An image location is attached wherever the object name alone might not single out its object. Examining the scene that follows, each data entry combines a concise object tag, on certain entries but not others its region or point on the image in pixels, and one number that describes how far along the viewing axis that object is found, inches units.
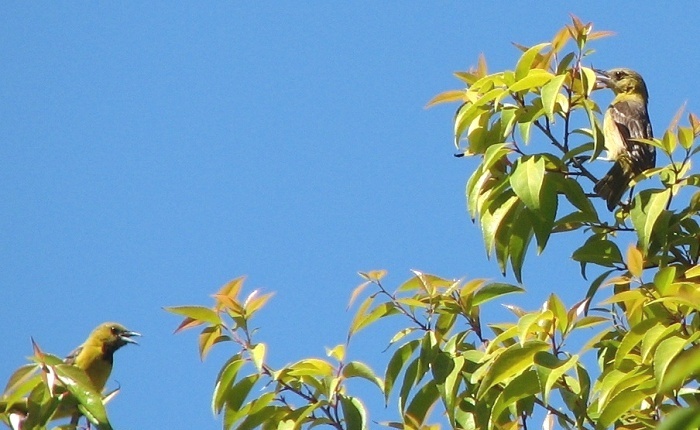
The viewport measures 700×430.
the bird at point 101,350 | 566.3
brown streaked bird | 360.8
